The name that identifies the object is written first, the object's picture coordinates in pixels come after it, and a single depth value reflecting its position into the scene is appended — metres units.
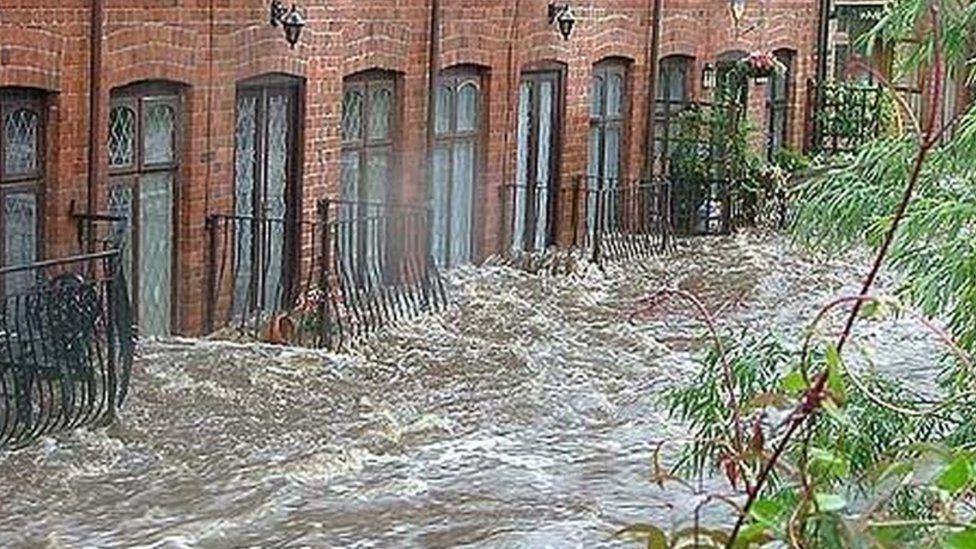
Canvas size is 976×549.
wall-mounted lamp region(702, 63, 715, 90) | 18.66
